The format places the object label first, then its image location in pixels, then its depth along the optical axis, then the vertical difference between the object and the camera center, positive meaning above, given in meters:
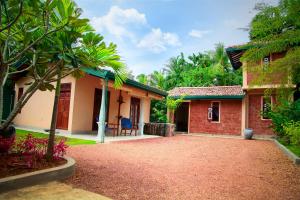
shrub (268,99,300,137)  11.00 +0.70
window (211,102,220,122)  17.63 +1.06
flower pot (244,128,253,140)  14.76 -0.48
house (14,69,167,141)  11.10 +0.79
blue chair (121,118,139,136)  11.88 -0.18
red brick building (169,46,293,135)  15.58 +1.29
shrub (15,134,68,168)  4.30 -0.62
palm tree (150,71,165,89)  24.95 +4.74
